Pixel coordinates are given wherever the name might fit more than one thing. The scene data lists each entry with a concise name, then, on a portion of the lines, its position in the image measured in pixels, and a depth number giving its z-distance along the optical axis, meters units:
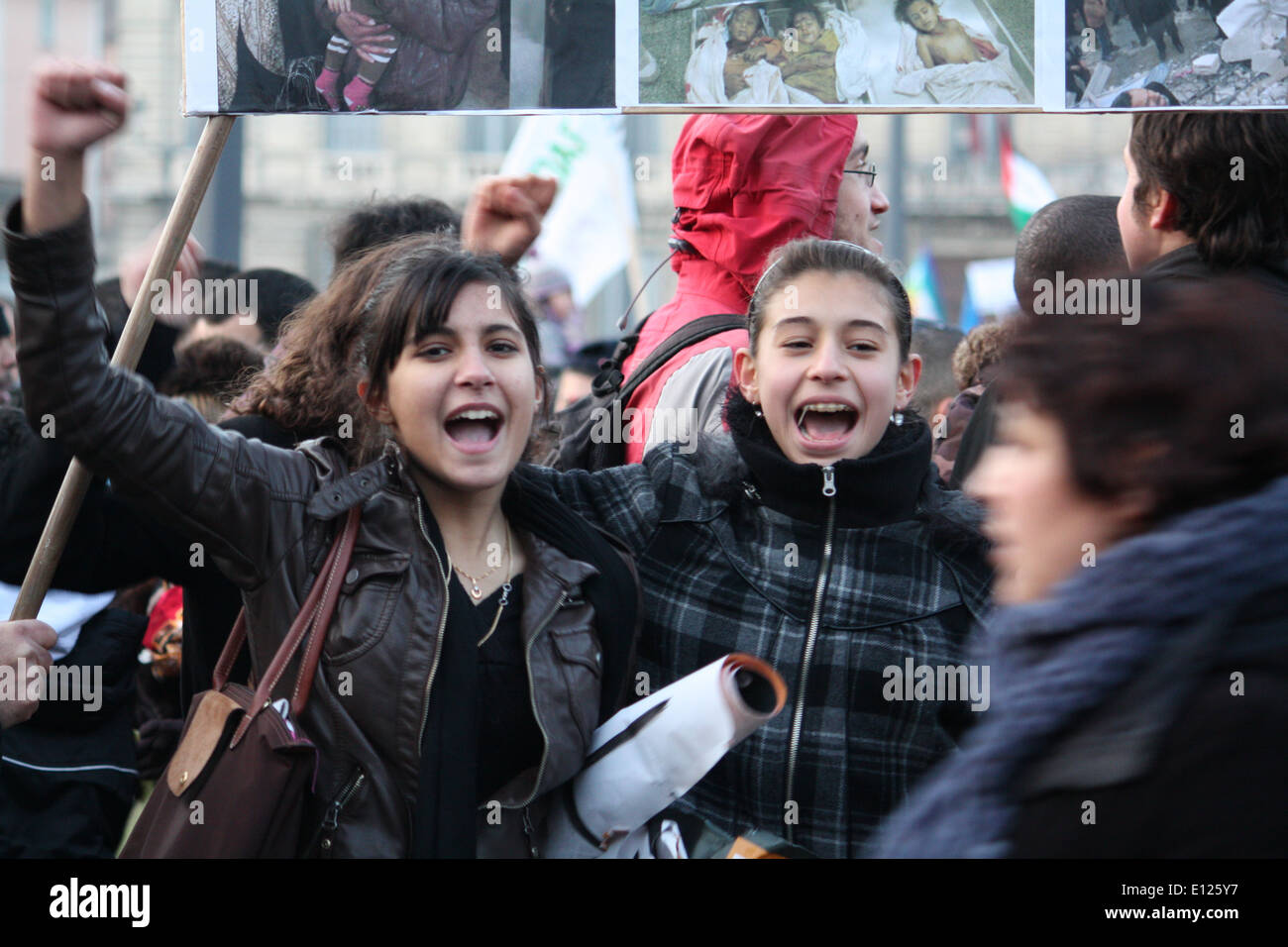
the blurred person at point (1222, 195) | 2.85
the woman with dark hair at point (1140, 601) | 1.52
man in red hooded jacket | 3.56
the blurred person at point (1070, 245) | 3.79
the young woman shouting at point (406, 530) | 2.29
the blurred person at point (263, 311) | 4.60
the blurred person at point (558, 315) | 13.30
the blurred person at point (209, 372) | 4.59
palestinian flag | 10.10
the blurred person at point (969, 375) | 4.06
